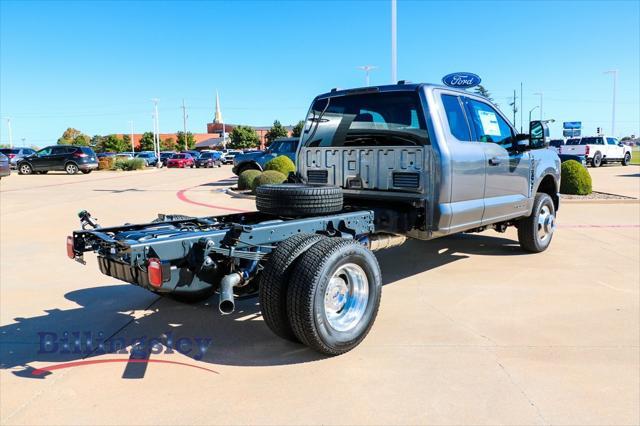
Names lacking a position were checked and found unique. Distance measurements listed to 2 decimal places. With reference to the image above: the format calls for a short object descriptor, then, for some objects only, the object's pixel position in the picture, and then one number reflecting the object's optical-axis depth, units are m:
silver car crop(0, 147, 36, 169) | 33.84
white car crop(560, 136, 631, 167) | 32.09
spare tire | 4.34
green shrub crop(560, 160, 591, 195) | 14.09
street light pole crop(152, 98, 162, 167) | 49.34
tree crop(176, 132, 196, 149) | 95.82
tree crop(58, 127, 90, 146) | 93.06
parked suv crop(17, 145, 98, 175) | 28.53
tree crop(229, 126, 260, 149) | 89.88
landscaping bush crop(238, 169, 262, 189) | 16.12
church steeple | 151.62
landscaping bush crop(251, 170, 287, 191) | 14.09
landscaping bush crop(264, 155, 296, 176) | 16.58
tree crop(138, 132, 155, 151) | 93.06
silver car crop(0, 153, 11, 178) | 22.41
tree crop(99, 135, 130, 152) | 87.25
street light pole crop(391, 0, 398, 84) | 14.26
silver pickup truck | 3.53
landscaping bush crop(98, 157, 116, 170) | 36.65
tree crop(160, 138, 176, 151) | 98.12
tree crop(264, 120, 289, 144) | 82.44
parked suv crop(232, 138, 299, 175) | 19.51
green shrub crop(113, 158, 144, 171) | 35.44
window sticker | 5.77
